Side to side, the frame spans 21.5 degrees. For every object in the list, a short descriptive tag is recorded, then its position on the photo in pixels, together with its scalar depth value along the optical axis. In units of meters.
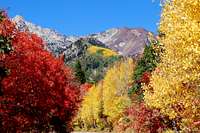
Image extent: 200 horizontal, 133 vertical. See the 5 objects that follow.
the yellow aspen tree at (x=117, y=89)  102.62
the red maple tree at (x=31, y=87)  32.75
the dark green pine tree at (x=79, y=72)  153.50
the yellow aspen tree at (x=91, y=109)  120.69
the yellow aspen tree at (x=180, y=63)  21.36
